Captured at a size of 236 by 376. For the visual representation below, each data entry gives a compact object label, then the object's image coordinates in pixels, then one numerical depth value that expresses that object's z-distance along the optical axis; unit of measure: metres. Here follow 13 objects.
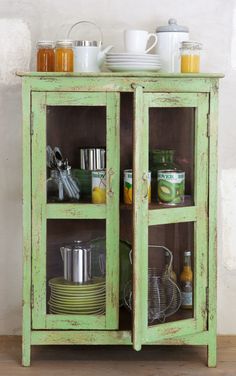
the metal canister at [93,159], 3.27
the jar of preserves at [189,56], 3.34
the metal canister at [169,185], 3.28
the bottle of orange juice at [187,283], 3.32
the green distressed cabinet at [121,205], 3.22
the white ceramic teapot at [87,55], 3.33
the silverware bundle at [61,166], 3.27
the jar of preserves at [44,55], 3.38
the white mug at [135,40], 3.33
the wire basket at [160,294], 3.28
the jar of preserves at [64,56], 3.33
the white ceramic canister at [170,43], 3.42
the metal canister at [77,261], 3.30
